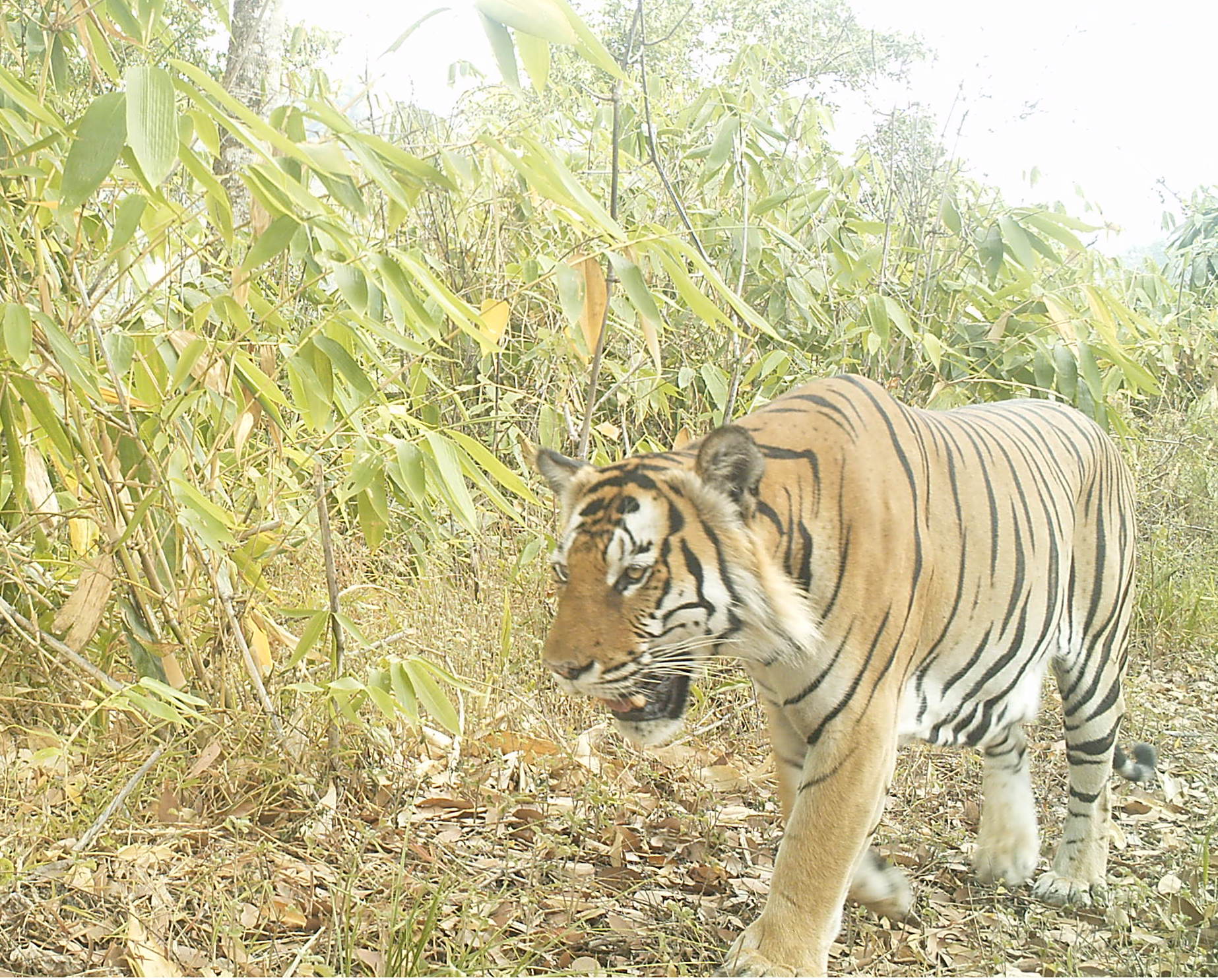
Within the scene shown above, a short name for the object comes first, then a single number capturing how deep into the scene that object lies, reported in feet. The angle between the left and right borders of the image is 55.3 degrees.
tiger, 7.88
